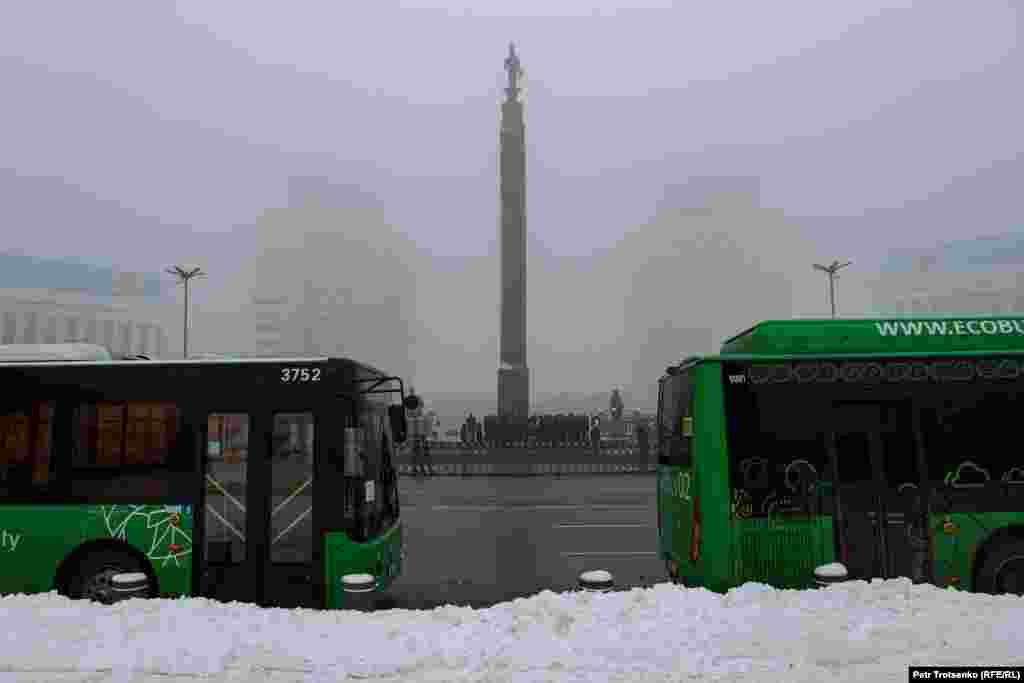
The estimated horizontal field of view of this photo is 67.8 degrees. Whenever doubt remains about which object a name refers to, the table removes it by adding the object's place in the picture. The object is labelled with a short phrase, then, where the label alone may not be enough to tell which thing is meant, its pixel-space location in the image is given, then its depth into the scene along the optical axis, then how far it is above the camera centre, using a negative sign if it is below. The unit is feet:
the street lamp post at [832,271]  143.95 +29.02
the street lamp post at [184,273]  135.40 +27.92
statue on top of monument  141.59 +66.50
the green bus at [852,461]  24.52 -1.22
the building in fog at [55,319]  281.13 +42.23
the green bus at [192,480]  25.39 -1.72
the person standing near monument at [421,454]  91.71 -3.27
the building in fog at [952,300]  264.11 +42.99
